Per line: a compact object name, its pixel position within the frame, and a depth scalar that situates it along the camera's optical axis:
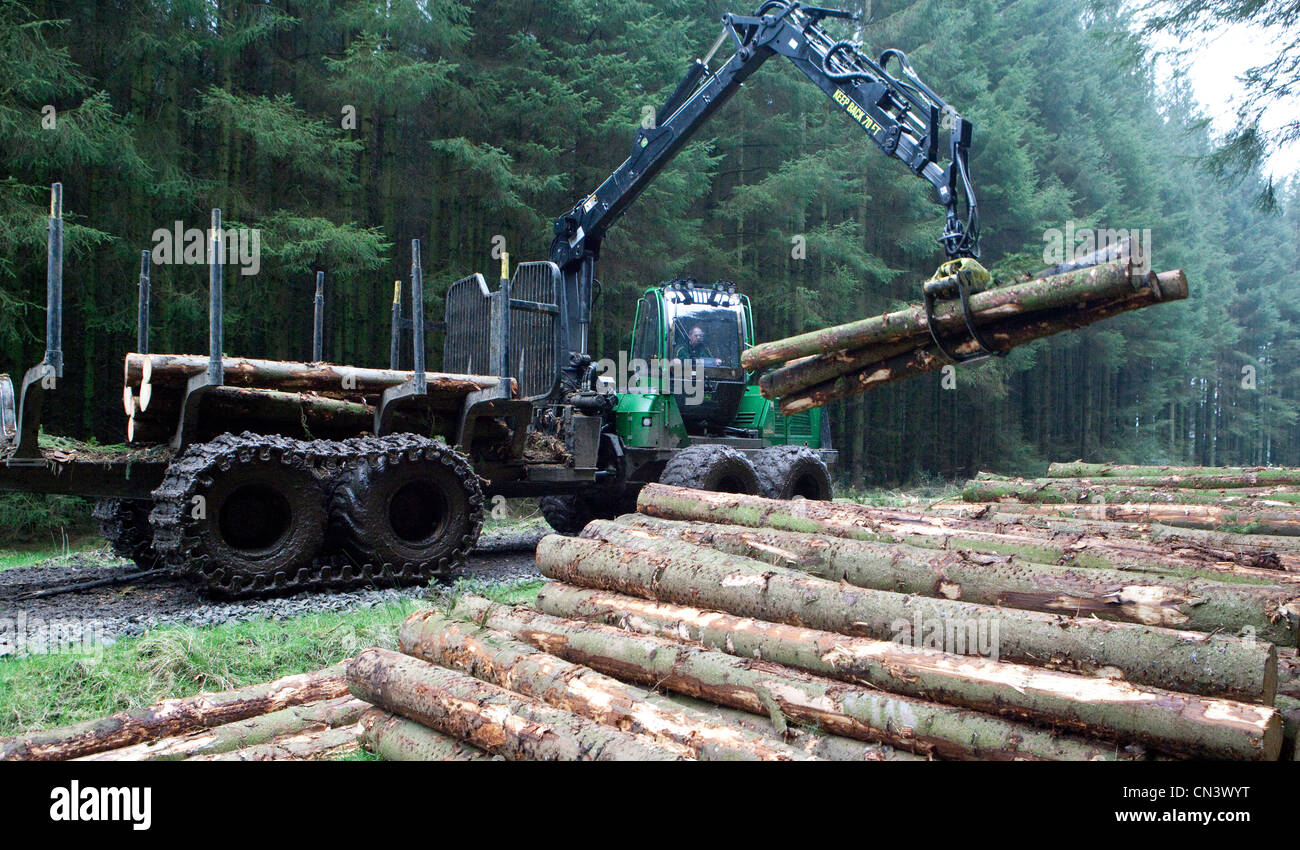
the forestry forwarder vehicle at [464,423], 7.11
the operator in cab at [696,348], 11.34
